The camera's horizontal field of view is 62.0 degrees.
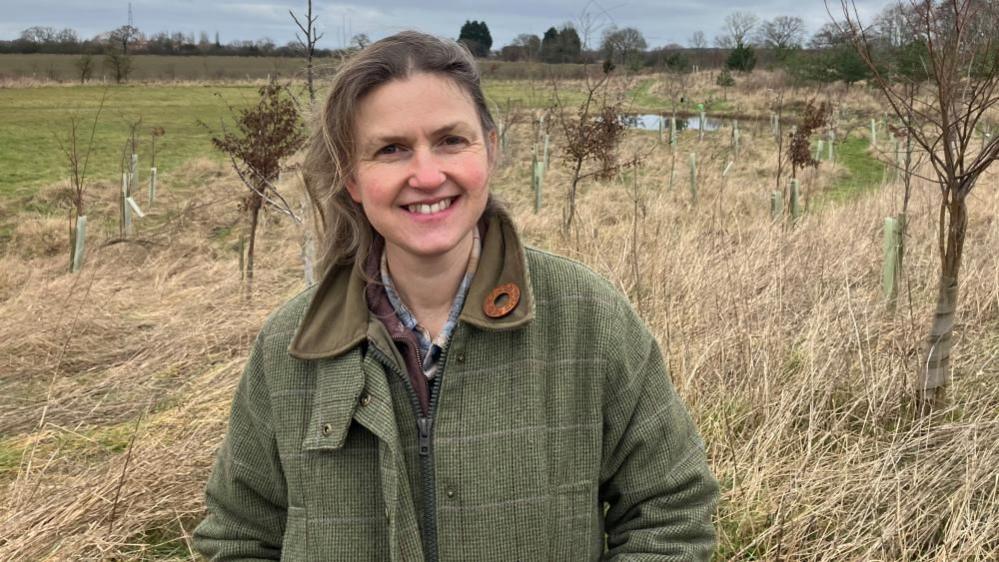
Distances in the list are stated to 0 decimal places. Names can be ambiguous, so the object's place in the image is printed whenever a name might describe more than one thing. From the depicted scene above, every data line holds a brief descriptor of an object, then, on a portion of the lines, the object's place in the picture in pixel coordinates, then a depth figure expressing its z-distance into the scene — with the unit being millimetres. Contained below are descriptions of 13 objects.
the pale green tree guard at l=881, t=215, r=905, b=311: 3690
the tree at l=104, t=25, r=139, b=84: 34031
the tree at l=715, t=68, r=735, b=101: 27575
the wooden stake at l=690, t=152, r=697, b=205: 9352
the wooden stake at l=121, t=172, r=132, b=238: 9078
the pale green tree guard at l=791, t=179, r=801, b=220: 6691
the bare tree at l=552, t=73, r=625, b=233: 7812
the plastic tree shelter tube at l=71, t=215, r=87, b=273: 7055
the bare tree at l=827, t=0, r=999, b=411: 2641
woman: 1260
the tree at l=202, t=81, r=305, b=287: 5957
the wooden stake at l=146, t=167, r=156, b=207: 11091
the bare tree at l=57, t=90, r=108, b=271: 6010
